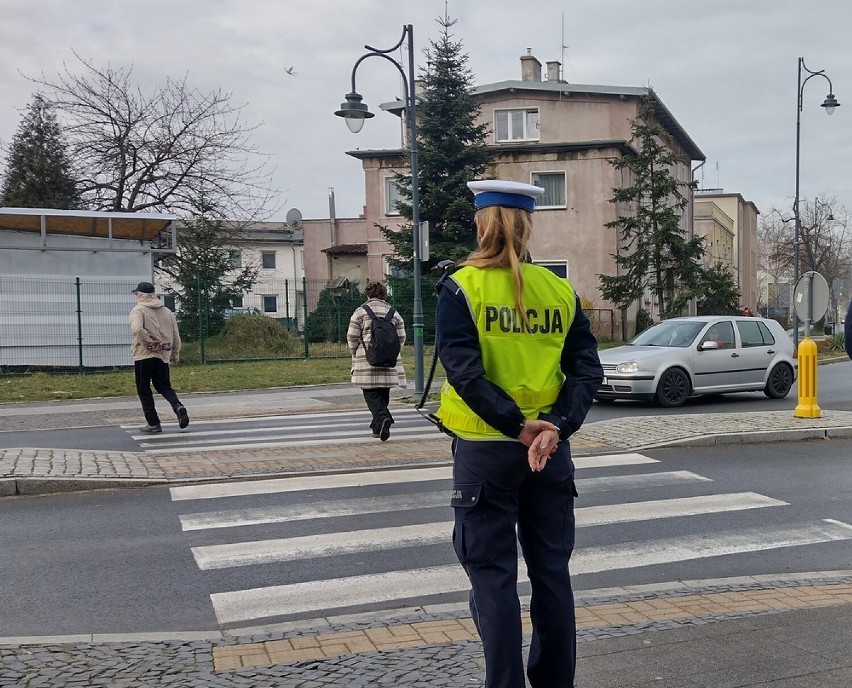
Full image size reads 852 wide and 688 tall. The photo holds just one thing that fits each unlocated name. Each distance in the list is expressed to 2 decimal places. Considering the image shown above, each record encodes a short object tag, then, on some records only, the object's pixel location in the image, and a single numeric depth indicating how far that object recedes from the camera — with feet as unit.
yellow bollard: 40.96
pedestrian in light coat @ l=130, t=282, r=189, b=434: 37.93
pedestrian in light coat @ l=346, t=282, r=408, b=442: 34.71
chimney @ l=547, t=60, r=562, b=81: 157.48
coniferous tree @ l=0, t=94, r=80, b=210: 106.52
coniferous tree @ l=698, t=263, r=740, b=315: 111.55
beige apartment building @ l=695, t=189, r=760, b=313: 222.69
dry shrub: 85.66
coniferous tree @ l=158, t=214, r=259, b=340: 84.02
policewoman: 10.39
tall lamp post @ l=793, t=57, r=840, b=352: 94.99
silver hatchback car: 50.49
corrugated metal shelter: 72.23
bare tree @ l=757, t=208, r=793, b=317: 238.68
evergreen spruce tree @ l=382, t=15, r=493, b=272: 108.17
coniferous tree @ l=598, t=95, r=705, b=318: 110.63
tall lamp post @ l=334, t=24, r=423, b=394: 55.11
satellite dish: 172.14
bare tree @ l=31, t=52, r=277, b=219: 97.19
